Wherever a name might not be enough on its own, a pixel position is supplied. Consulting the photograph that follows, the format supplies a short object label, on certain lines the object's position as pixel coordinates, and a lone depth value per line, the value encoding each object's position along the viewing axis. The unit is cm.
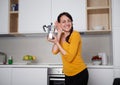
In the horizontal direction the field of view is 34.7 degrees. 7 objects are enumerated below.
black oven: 282
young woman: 181
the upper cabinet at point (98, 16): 324
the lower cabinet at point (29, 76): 284
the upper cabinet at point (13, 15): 334
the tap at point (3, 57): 348
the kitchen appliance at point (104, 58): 307
